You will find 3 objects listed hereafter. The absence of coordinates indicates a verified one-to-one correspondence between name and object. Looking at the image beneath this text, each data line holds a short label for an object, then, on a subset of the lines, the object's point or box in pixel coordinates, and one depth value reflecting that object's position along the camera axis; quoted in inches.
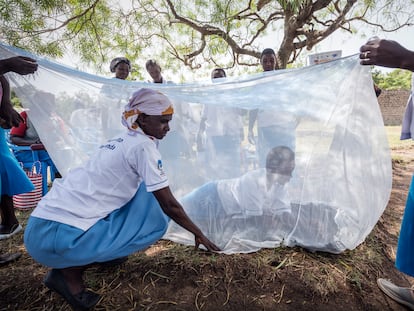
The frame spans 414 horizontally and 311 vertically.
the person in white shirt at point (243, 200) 67.2
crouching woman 44.3
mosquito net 65.1
